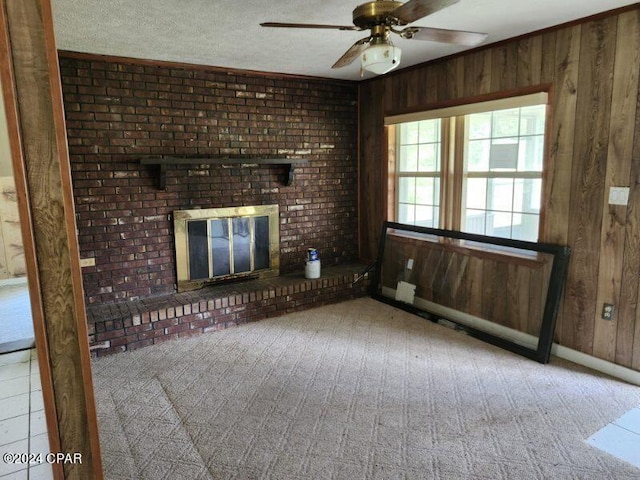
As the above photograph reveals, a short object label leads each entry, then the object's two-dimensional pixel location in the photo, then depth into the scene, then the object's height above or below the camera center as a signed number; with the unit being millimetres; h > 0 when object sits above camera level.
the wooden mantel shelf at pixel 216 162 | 3680 +143
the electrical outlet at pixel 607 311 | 2983 -950
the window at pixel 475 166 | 3428 +63
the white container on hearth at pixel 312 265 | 4496 -907
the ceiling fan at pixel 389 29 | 1872 +705
